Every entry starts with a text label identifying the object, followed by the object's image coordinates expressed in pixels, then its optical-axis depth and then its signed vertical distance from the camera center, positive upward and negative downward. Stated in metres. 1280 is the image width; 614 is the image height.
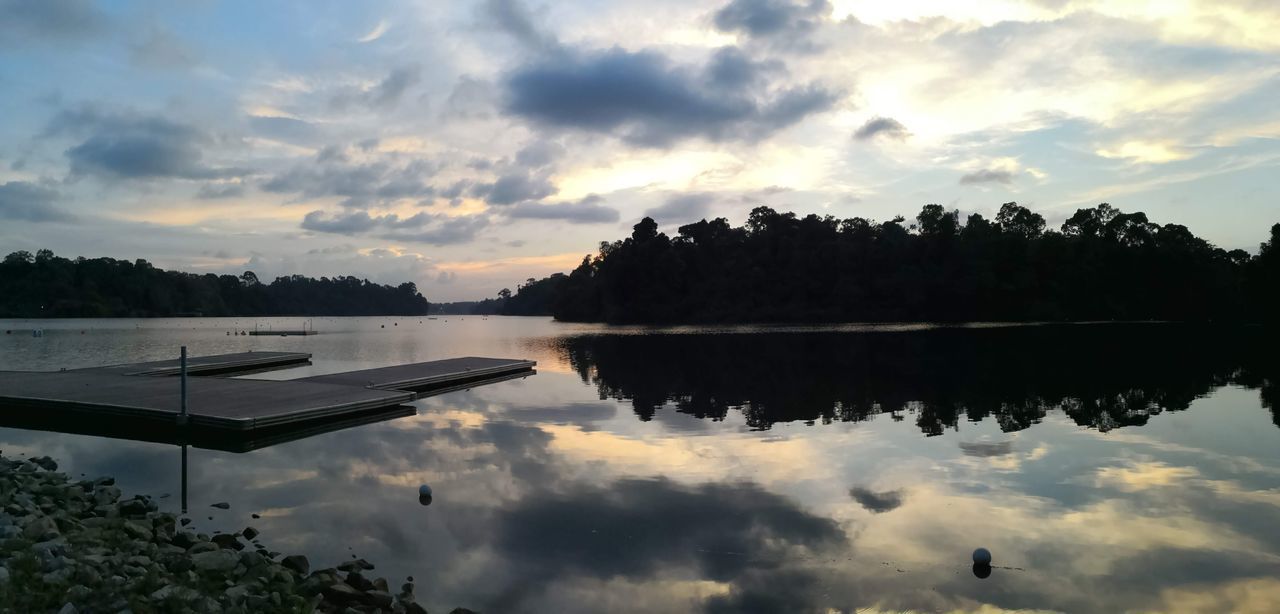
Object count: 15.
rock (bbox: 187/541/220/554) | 6.47 -2.24
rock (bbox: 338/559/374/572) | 6.52 -2.42
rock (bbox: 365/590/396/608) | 5.72 -2.38
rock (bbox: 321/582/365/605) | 5.68 -2.34
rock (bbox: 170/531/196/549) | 6.98 -2.32
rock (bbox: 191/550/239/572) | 5.88 -2.16
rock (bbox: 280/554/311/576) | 6.39 -2.37
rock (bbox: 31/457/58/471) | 10.57 -2.38
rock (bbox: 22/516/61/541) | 6.14 -1.99
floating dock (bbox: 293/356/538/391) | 20.05 -2.14
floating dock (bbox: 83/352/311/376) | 21.50 -2.15
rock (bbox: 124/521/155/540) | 6.88 -2.22
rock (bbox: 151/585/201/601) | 4.90 -2.03
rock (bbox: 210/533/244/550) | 7.17 -2.42
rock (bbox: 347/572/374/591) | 6.09 -2.39
